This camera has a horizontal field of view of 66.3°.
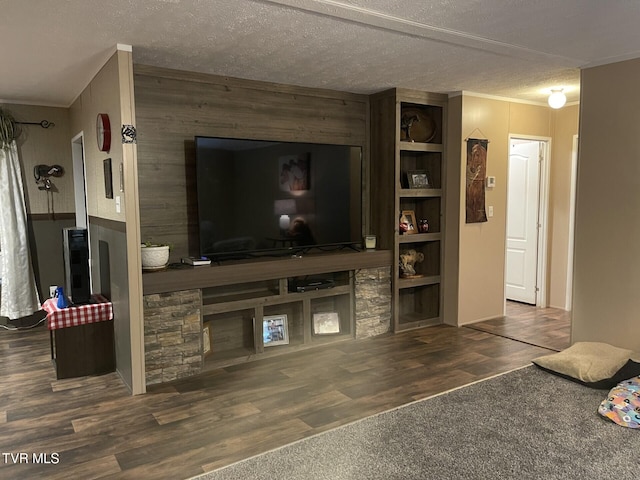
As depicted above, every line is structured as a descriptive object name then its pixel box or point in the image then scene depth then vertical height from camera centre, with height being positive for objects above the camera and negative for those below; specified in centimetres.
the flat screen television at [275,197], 394 +1
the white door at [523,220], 593 -31
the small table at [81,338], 370 -107
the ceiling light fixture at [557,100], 461 +89
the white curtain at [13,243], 506 -44
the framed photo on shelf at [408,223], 504 -28
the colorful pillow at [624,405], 287 -127
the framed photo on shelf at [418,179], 500 +18
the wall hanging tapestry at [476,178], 499 +18
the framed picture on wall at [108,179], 370 +16
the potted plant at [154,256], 360 -42
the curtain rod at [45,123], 534 +84
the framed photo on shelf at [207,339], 396 -116
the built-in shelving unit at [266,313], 408 -105
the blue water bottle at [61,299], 376 -76
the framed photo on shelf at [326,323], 465 -120
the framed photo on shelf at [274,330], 429 -117
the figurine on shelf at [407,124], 496 +73
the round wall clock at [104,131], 358 +50
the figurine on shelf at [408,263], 509 -70
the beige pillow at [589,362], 342 -122
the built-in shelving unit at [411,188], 479 +8
